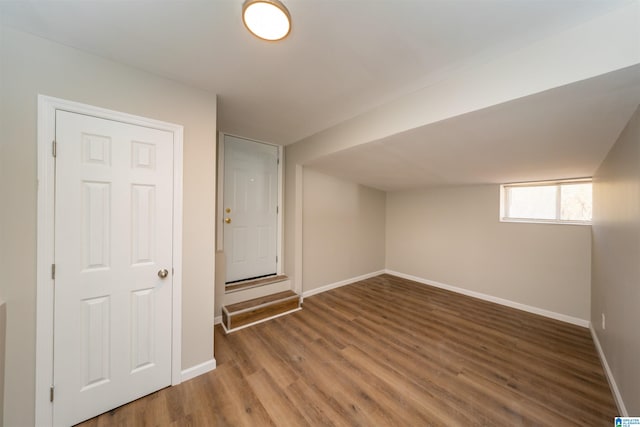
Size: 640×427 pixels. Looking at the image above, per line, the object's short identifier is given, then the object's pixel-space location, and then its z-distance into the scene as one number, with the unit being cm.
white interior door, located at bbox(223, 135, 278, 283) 302
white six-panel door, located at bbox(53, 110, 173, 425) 141
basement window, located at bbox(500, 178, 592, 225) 283
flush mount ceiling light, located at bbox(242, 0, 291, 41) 103
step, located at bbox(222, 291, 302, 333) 262
